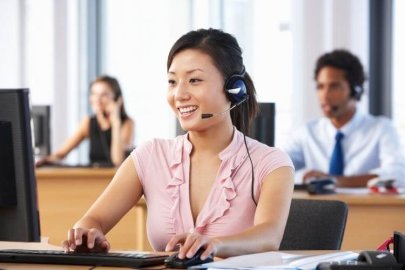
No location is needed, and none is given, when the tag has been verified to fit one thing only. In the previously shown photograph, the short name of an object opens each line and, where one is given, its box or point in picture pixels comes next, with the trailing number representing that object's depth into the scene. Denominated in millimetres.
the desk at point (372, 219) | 5442
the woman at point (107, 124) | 9426
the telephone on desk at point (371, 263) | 2504
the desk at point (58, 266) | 2789
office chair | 3650
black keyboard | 2869
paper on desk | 2632
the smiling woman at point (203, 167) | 3483
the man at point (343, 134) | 6735
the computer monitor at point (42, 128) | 8355
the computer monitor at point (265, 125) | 5410
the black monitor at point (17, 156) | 2932
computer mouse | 2749
